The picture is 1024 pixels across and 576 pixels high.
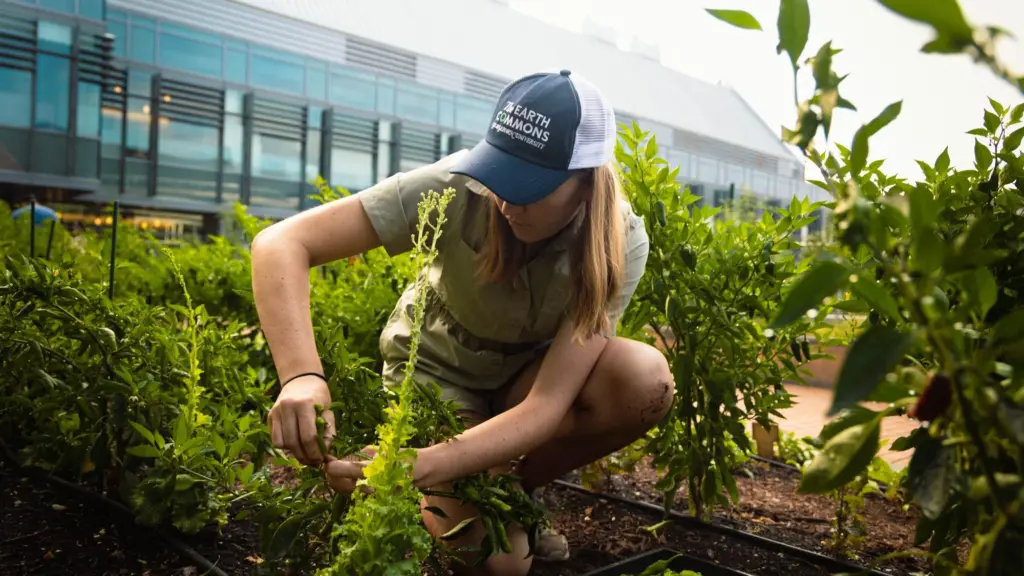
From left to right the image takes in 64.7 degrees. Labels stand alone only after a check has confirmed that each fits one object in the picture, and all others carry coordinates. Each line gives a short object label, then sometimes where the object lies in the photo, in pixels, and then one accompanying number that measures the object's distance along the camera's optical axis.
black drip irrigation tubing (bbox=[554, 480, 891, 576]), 1.87
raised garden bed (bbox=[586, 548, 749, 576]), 1.71
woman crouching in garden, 1.43
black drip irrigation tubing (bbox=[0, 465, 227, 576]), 1.62
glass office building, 10.25
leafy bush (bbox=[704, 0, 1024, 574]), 0.49
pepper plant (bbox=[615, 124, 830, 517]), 1.96
